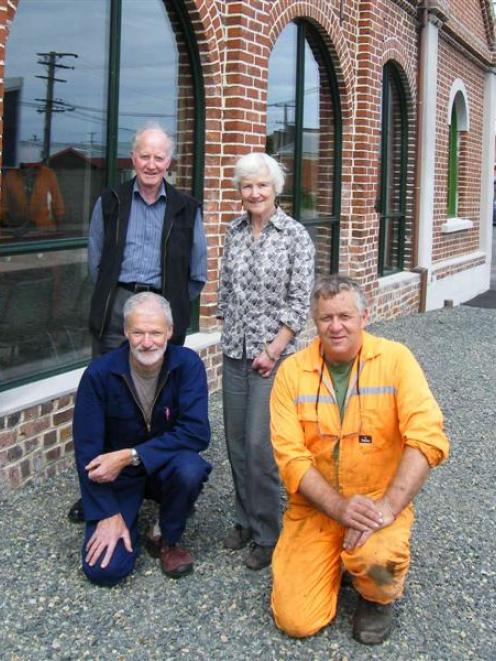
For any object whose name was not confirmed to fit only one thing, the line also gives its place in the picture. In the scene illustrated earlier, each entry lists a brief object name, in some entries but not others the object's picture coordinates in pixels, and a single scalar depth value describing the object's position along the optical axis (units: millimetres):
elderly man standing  3803
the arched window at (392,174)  9945
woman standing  3684
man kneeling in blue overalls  3441
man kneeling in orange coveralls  3068
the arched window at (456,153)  13117
